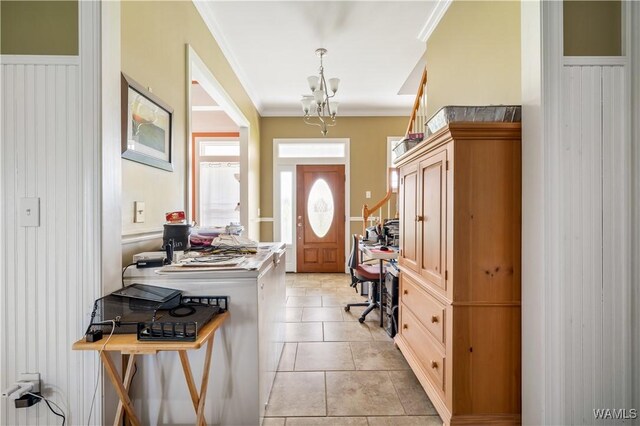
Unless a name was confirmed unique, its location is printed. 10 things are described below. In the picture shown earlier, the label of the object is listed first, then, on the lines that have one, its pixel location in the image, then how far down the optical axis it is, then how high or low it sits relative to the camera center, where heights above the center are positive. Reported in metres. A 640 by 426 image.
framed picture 1.62 +0.53
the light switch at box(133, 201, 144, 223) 1.73 +0.01
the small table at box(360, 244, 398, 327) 2.81 -0.38
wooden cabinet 1.51 -0.30
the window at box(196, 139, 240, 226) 6.08 +0.73
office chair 3.19 -0.63
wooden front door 5.66 -0.14
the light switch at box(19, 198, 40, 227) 1.37 +0.01
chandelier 3.39 +1.41
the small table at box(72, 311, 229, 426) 1.14 -0.56
